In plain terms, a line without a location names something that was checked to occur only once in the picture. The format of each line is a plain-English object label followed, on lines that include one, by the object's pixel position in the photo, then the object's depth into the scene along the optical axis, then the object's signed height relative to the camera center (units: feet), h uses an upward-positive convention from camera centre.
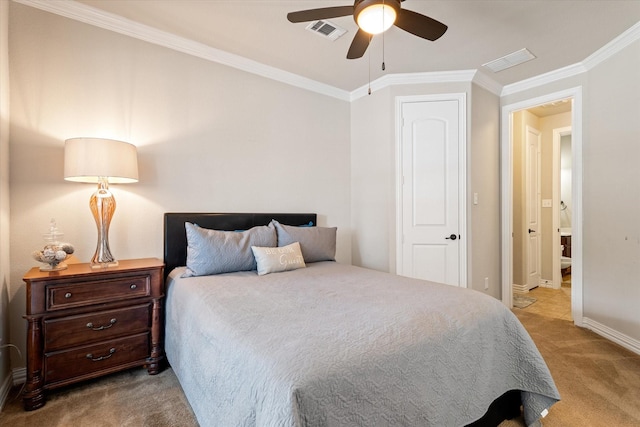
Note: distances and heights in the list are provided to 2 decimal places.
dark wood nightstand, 5.68 -2.25
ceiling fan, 5.14 +3.57
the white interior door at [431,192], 10.68 +0.82
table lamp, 6.31 +0.97
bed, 3.17 -1.75
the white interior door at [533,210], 14.25 +0.22
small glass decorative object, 6.07 -0.78
